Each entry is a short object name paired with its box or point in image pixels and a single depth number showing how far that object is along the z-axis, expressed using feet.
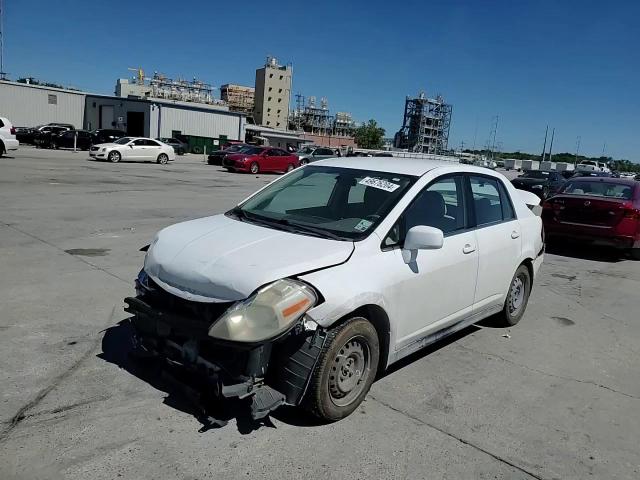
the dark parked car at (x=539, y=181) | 69.97
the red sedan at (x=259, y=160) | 105.60
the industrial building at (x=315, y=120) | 540.93
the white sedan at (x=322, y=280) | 10.28
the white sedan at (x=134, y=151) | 99.60
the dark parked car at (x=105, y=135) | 129.90
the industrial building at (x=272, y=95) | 475.72
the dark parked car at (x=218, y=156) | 119.53
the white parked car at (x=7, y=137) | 79.99
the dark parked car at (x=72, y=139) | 127.65
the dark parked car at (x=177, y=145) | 161.89
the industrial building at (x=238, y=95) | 540.52
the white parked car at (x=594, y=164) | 212.27
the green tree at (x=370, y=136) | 466.29
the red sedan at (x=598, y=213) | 31.30
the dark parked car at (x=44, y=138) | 126.72
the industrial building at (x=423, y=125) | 360.48
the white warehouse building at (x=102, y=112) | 163.22
